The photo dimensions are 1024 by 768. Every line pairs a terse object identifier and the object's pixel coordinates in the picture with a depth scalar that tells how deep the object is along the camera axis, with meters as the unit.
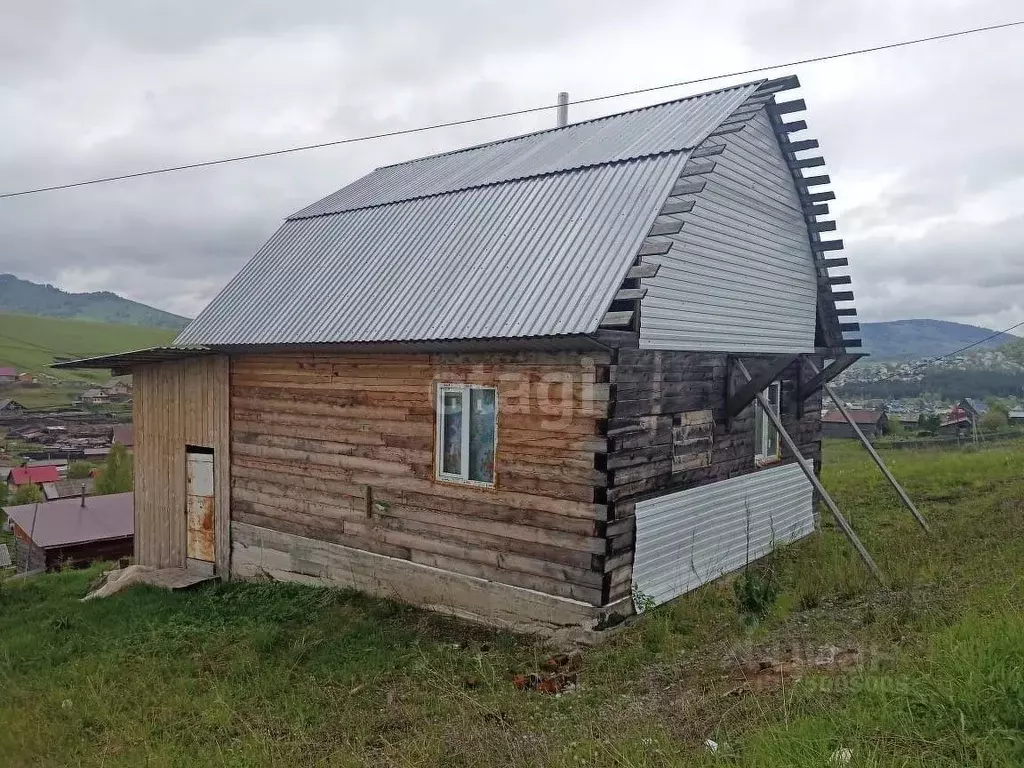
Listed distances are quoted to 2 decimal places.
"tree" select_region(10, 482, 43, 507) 53.03
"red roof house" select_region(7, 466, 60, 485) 61.59
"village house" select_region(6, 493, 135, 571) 29.42
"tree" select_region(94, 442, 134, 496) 52.84
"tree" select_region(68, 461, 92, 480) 68.06
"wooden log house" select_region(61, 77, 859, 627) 8.68
